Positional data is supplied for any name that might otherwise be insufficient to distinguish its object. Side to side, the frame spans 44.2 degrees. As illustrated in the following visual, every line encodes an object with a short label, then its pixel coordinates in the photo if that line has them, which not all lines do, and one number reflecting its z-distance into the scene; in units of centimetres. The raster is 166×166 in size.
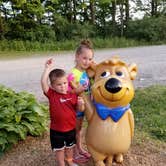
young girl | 201
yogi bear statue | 182
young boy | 186
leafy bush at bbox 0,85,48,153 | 226
